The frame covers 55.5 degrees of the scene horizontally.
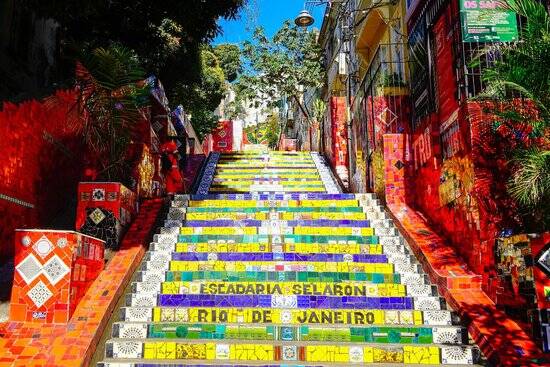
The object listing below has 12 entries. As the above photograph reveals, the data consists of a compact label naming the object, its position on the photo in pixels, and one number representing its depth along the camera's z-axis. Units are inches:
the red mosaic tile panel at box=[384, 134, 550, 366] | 181.1
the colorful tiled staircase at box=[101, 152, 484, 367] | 191.0
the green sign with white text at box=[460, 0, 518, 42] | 254.8
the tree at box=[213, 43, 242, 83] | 1237.7
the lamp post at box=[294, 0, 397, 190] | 454.0
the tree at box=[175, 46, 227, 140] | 941.8
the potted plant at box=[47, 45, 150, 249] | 267.4
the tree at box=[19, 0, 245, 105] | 343.6
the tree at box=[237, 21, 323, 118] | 901.2
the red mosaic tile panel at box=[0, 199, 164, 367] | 178.4
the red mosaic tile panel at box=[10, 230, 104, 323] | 202.0
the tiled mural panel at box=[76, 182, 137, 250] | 264.8
